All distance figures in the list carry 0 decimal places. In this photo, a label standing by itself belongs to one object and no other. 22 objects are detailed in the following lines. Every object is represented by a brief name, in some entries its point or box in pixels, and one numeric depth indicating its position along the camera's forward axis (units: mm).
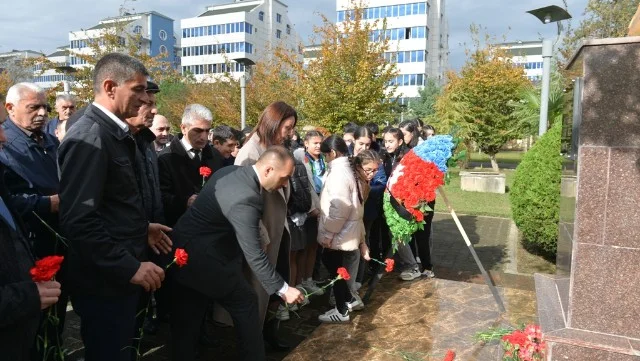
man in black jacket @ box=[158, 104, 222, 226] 4023
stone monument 2711
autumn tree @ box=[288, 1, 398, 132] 14712
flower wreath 4898
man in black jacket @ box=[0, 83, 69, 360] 2895
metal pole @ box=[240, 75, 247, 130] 13141
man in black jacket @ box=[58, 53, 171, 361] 2277
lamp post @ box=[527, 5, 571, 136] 7761
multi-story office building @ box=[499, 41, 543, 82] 82562
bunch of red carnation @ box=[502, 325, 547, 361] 2723
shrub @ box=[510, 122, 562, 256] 6441
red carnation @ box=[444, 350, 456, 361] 2497
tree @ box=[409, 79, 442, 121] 46031
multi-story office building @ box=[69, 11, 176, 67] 72069
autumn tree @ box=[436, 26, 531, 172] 20969
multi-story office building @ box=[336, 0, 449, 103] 64562
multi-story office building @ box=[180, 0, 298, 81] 66250
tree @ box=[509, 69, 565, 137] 12531
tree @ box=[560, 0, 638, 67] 22828
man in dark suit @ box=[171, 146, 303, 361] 2869
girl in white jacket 4371
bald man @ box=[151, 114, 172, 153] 4930
